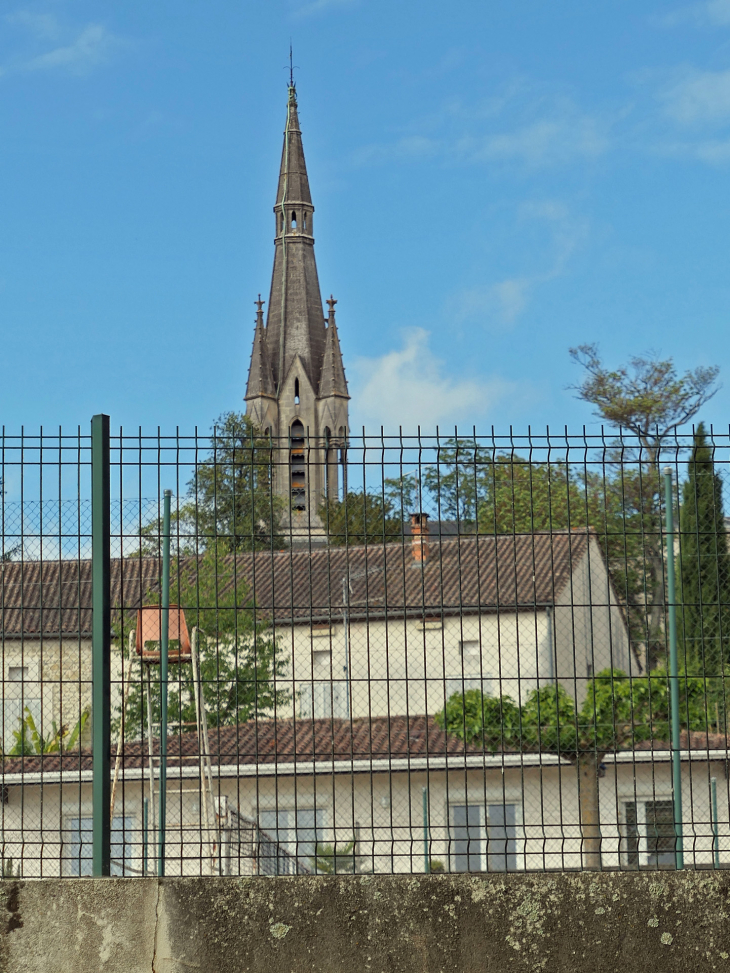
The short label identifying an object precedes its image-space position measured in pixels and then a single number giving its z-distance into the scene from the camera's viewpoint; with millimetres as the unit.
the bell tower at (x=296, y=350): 79688
